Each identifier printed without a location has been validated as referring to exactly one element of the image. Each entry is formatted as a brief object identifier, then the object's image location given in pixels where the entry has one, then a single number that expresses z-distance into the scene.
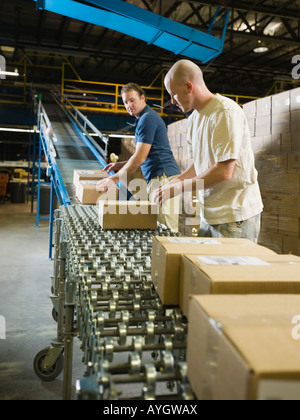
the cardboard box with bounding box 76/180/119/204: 3.11
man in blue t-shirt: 2.95
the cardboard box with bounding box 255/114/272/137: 3.47
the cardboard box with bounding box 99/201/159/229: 2.08
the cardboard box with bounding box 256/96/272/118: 3.48
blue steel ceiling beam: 4.32
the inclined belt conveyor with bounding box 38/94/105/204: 4.39
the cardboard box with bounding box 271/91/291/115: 3.22
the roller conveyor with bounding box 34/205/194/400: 0.72
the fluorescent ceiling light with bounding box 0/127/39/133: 12.05
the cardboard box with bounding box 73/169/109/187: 3.37
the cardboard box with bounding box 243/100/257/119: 3.72
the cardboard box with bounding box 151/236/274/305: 1.04
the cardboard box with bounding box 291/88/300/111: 3.09
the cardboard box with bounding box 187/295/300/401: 0.50
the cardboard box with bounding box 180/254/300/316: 0.84
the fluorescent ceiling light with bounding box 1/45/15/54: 15.18
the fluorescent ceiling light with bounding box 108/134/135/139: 9.57
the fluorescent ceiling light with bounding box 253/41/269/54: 11.14
